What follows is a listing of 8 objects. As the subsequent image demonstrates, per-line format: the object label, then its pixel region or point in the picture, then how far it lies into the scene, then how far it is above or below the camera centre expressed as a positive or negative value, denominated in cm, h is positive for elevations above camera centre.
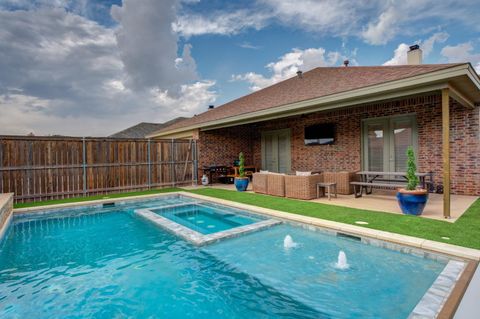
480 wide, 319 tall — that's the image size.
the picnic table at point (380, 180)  704 -79
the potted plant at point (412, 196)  521 -83
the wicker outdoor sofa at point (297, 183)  755 -82
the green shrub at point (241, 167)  957 -35
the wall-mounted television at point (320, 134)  1027 +89
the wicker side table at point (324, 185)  729 -89
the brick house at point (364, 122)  583 +124
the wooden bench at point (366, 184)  686 -80
